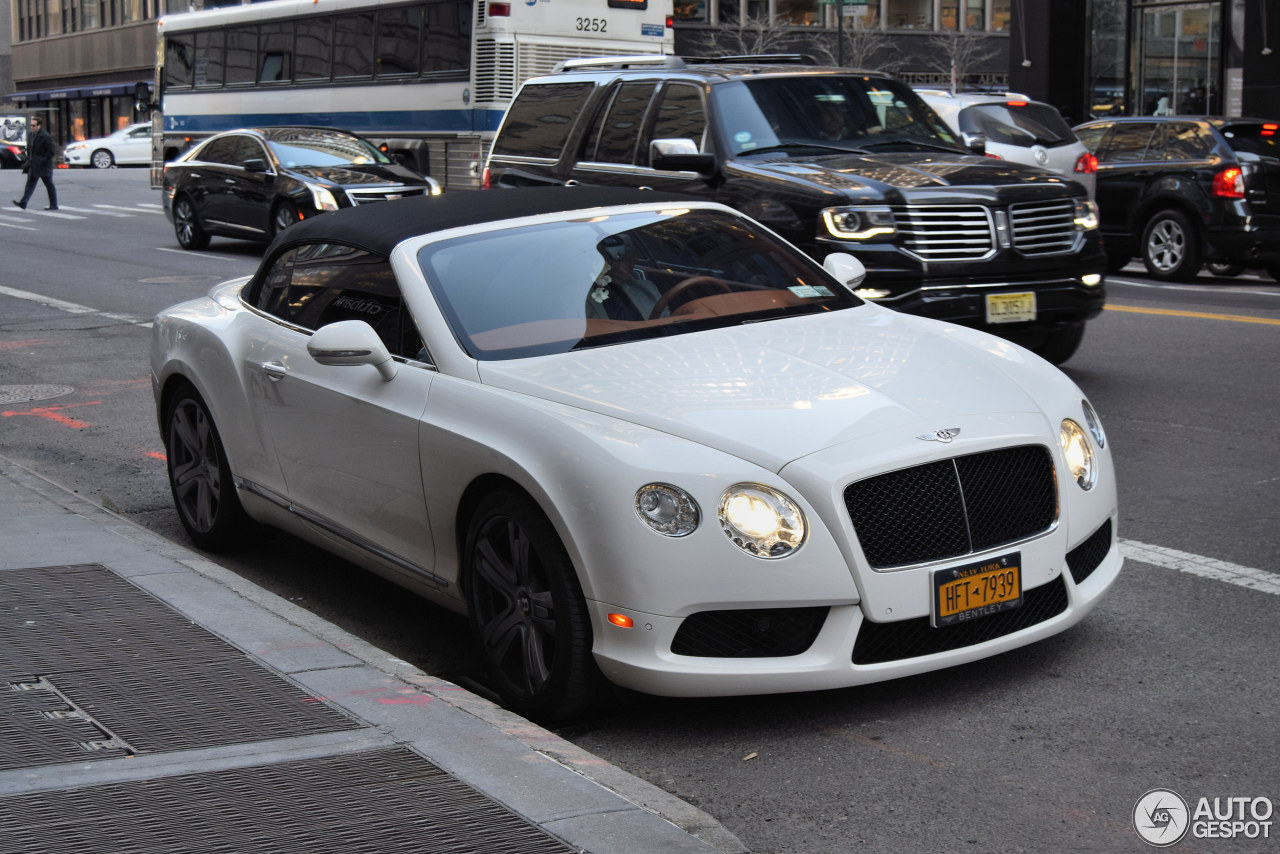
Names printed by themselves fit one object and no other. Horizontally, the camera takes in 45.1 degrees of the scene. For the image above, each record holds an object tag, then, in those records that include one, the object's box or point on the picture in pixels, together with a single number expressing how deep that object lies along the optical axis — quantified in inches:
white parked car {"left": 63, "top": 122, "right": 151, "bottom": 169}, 2230.6
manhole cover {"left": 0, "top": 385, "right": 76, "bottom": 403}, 410.6
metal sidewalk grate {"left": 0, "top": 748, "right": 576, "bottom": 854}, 135.1
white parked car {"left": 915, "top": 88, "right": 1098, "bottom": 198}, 663.8
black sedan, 744.3
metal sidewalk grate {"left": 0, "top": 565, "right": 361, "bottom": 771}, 161.3
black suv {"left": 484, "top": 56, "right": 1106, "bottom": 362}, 359.9
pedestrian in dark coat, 1186.0
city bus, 818.2
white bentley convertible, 167.0
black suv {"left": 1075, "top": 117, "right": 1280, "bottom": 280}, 621.9
